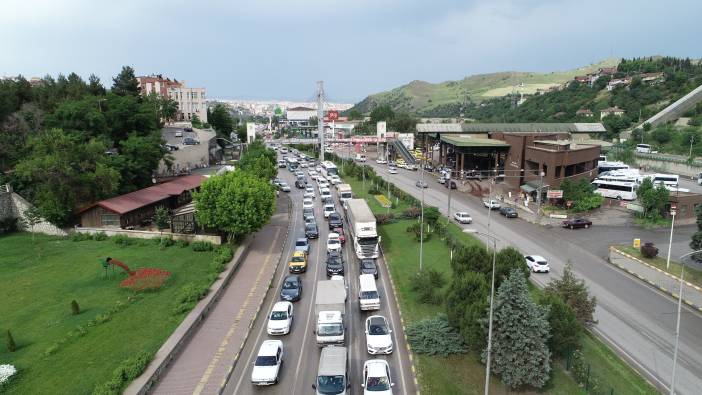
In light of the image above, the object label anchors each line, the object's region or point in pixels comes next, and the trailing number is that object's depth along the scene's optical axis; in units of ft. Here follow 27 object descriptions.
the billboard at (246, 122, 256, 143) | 413.14
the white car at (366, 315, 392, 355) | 72.79
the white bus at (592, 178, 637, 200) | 184.44
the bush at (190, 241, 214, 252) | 126.41
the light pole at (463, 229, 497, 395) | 55.54
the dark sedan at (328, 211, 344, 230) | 150.30
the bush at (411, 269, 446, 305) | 92.68
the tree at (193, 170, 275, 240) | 121.49
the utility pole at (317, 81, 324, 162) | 338.75
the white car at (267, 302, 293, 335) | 79.87
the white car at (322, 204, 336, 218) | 167.53
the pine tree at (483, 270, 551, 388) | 62.34
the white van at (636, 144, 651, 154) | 287.89
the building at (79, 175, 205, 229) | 141.38
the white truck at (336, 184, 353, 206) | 188.63
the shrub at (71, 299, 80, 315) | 86.74
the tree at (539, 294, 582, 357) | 67.77
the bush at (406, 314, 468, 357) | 72.69
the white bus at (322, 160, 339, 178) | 260.29
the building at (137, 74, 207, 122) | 433.07
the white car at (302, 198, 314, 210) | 179.40
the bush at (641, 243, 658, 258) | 113.91
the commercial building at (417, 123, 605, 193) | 194.59
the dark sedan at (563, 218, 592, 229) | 152.97
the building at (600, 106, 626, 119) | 389.54
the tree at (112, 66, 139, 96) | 296.85
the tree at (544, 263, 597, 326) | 80.59
